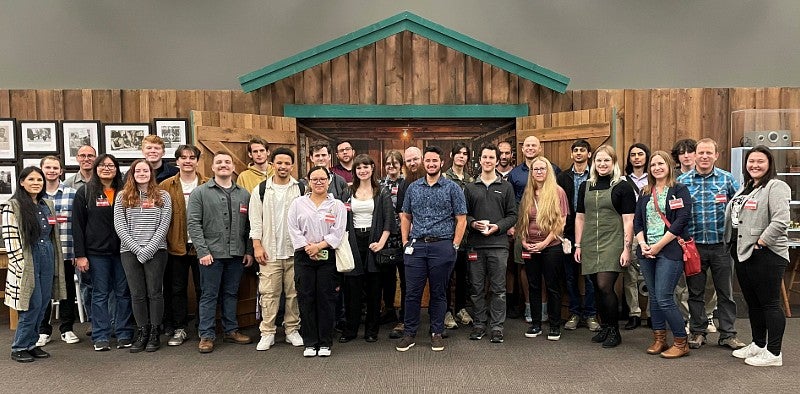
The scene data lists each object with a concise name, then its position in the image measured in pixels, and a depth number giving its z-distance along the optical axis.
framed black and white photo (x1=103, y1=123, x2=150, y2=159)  6.21
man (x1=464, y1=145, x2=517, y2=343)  4.71
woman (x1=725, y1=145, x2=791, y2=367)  3.91
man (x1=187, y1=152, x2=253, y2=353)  4.54
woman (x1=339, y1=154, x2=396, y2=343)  4.68
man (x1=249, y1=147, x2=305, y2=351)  4.57
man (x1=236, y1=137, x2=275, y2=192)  5.05
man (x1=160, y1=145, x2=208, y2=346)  4.74
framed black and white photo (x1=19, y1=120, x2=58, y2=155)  6.16
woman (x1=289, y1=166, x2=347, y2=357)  4.34
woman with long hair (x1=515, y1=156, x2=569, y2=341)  4.77
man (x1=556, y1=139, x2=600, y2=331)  5.08
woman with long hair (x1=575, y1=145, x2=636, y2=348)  4.46
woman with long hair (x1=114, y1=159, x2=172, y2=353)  4.46
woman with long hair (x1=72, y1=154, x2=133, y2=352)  4.56
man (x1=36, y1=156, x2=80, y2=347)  4.82
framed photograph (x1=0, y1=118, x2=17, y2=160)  6.15
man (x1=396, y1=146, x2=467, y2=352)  4.46
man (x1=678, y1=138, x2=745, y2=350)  4.38
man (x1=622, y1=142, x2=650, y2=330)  4.88
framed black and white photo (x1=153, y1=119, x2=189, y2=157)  6.25
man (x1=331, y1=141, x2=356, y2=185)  5.22
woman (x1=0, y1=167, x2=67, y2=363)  4.27
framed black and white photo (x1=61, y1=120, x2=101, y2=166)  6.18
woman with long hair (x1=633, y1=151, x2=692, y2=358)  4.08
